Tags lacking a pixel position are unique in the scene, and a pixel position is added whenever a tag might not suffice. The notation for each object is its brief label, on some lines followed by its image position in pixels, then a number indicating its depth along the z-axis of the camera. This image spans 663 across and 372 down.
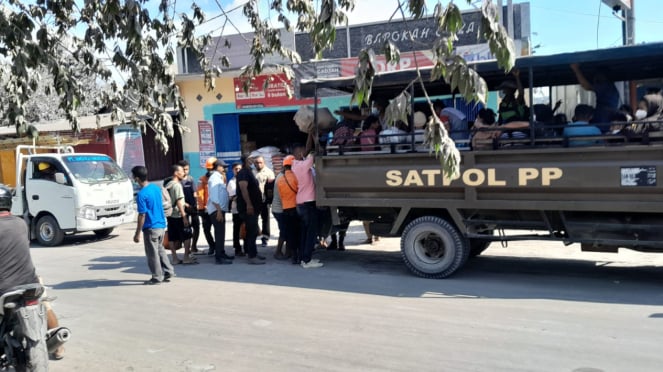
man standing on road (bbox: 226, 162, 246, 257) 9.27
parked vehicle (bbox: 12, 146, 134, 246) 11.63
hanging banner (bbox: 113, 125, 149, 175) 18.25
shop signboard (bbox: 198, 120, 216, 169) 17.34
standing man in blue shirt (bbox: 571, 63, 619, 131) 6.84
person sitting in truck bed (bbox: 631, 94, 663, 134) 6.29
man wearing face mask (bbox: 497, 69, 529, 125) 7.56
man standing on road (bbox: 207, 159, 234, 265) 8.85
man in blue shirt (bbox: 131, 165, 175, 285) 7.59
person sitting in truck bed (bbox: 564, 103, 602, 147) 6.51
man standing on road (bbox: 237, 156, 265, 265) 8.84
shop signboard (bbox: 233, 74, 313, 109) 16.06
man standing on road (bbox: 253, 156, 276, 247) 9.64
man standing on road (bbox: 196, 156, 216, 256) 9.43
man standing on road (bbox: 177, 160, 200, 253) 9.38
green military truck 6.27
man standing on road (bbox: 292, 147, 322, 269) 8.38
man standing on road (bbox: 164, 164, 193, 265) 8.71
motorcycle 4.06
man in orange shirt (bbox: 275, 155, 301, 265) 8.61
